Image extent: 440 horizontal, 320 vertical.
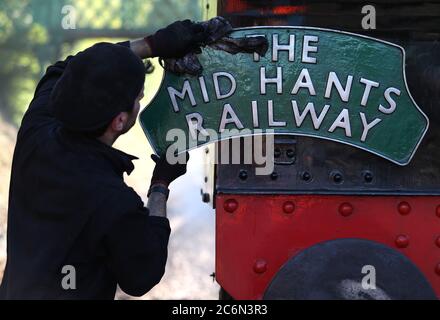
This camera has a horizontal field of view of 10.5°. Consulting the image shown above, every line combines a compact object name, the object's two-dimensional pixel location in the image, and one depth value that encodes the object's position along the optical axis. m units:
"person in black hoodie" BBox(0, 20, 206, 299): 6.38
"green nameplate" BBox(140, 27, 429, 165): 6.90
